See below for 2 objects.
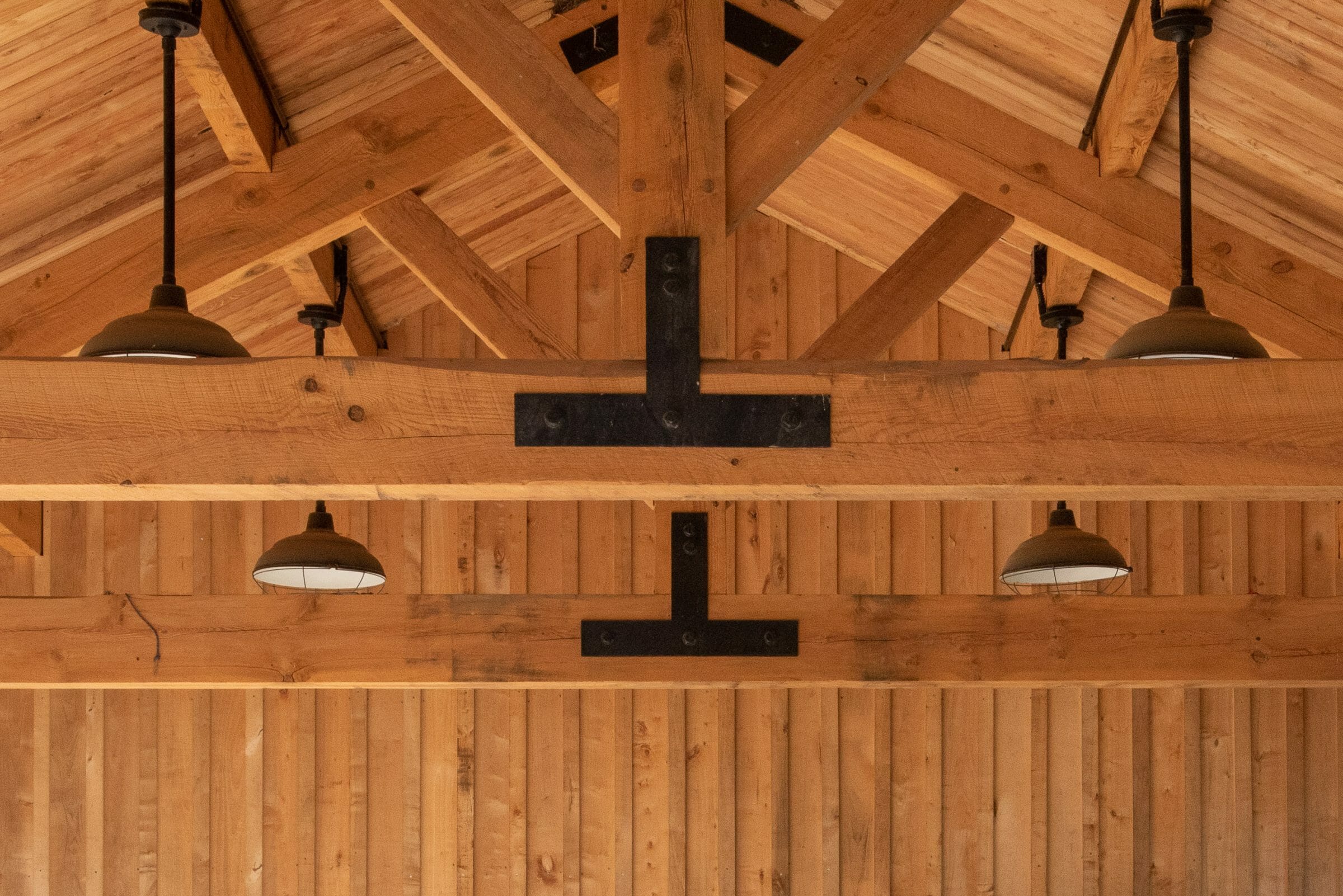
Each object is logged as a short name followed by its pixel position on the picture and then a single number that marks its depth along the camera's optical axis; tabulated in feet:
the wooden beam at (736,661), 18.92
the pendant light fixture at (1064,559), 17.24
